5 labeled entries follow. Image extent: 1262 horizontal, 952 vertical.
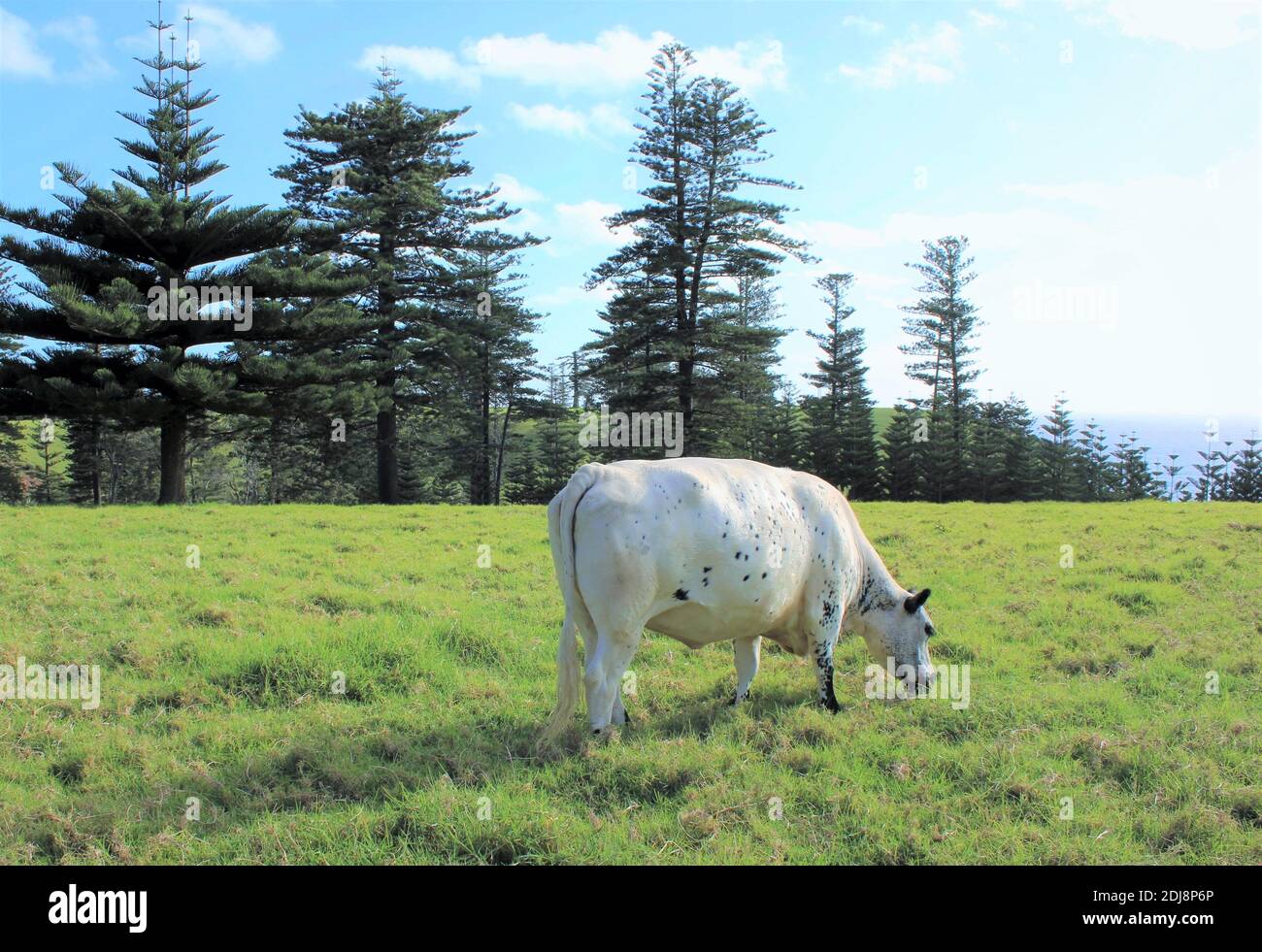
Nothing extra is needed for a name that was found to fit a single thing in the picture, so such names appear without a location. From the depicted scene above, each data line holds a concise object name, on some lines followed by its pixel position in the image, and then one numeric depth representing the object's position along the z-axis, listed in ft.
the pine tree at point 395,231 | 93.76
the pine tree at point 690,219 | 104.83
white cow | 17.56
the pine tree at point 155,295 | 67.87
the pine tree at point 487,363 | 103.55
